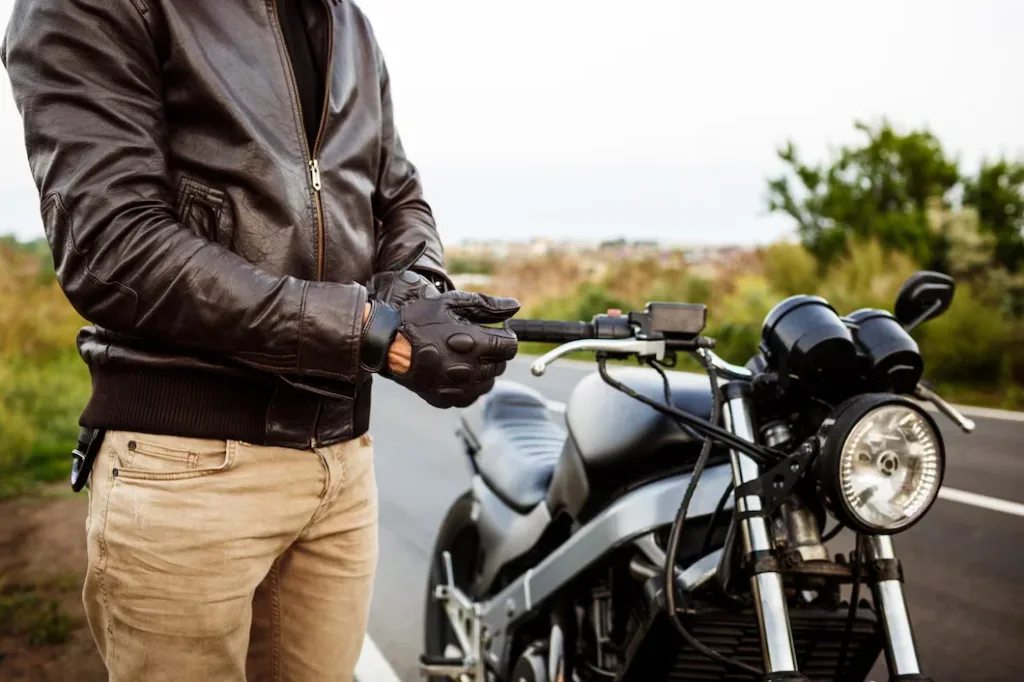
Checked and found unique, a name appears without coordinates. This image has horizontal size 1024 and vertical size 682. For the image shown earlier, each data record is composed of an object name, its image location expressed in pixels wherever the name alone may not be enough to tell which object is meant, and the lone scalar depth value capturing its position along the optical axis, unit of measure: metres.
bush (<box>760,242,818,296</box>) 12.33
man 1.39
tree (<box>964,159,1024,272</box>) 10.80
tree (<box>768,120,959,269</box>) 11.78
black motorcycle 1.54
